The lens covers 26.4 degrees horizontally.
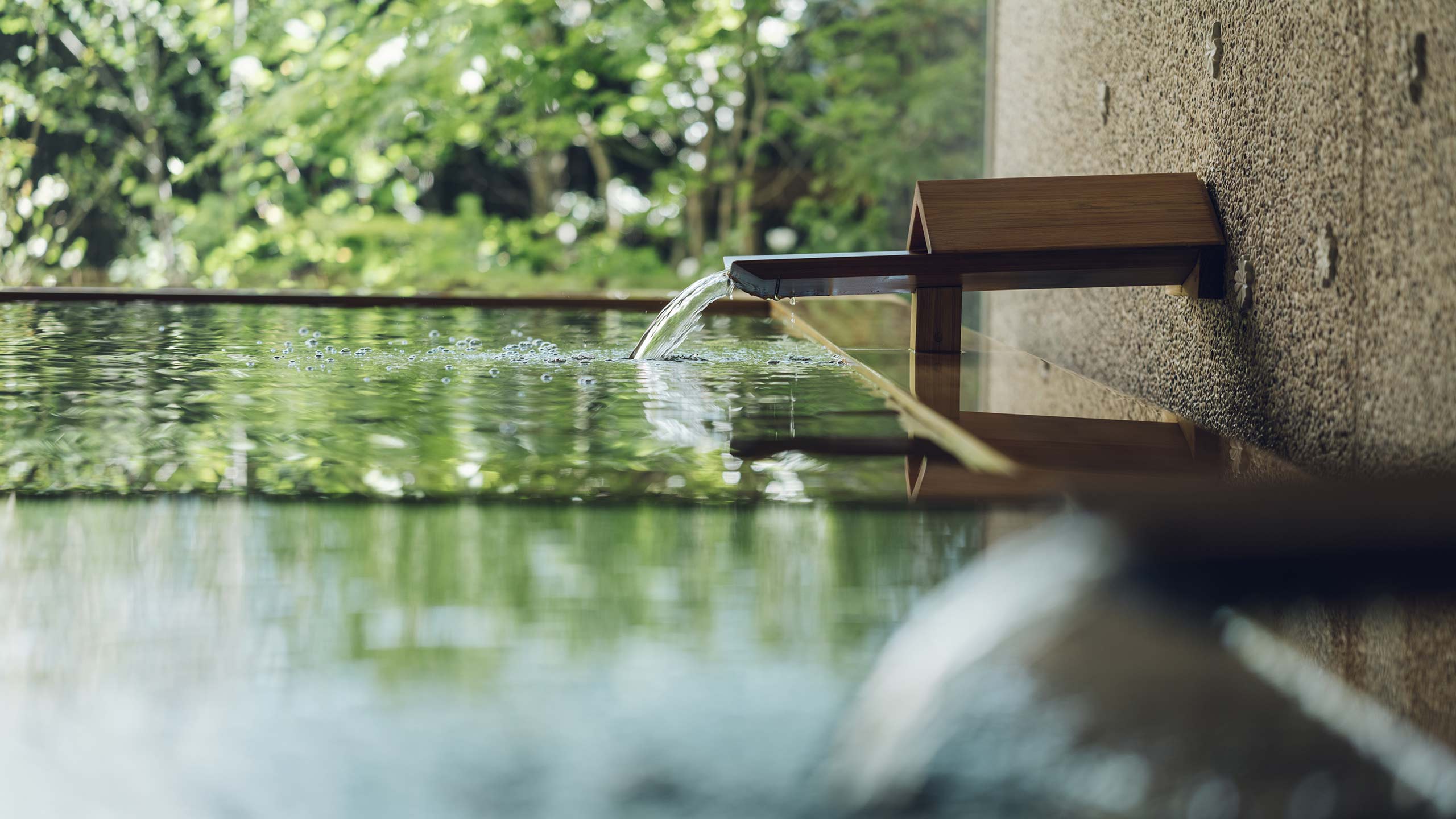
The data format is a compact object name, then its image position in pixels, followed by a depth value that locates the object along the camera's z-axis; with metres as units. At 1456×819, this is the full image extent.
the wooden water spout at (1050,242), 4.32
